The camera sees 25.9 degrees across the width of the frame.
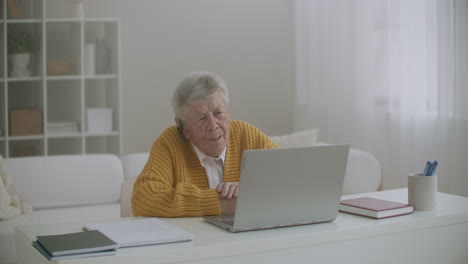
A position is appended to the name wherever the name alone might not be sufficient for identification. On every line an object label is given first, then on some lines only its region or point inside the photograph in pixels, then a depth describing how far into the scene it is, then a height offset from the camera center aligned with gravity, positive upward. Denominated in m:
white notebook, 2.67 -0.30
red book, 2.98 -0.28
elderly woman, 3.30 -0.10
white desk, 2.64 -0.33
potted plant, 6.12 +0.51
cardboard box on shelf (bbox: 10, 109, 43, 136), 6.11 -0.02
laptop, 2.77 -0.19
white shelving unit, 6.15 +0.30
